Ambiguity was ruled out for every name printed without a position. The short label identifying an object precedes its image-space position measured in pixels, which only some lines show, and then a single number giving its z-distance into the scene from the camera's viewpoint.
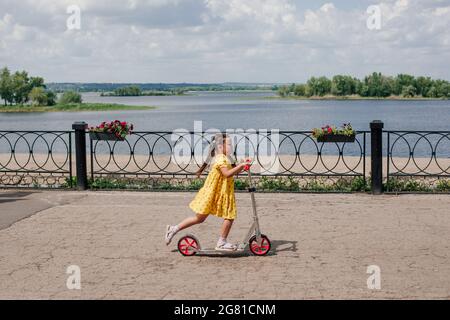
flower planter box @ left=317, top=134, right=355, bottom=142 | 12.88
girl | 7.67
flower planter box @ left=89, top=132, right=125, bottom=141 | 13.41
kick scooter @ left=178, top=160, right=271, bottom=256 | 7.81
